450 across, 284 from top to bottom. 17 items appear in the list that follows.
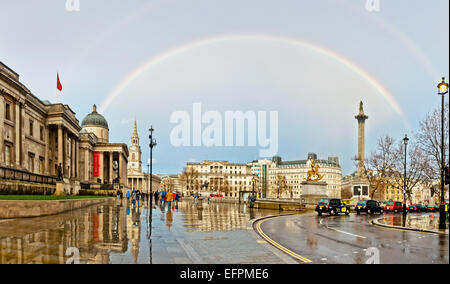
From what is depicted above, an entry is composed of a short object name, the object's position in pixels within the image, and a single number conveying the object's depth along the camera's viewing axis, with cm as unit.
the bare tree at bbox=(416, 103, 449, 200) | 3982
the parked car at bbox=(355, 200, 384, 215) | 4069
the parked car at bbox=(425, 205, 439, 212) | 5295
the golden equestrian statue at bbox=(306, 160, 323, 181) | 5206
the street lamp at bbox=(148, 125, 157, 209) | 3058
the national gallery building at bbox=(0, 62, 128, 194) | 4334
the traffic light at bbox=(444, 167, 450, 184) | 1872
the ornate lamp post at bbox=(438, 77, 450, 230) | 1960
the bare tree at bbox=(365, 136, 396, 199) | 6016
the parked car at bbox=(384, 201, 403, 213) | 4516
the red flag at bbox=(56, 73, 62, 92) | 5842
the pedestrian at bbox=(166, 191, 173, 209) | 4048
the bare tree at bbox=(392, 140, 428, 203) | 5476
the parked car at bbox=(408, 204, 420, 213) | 5006
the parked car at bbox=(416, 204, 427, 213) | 5171
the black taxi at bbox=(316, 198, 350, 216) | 3494
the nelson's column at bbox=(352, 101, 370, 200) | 5897
